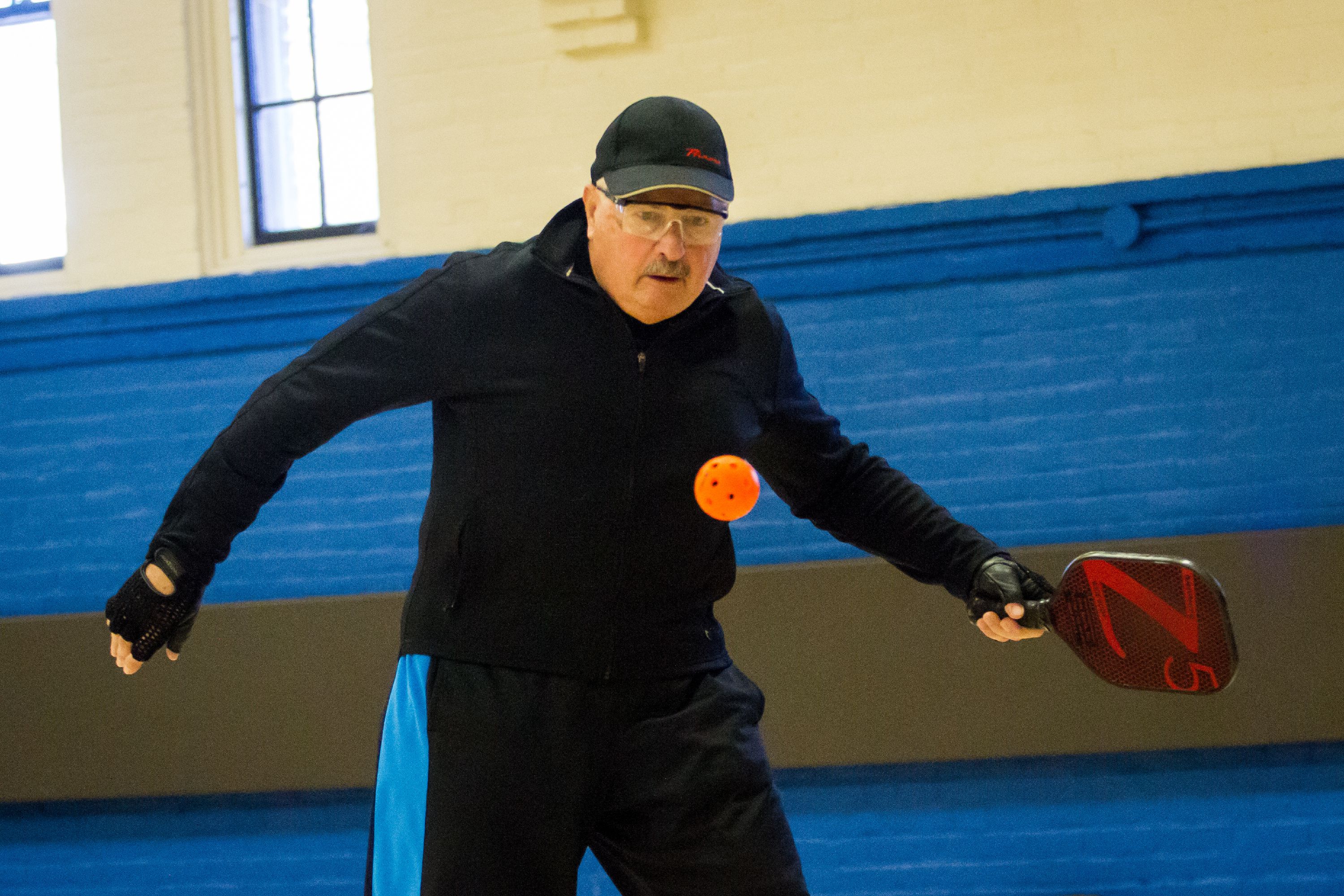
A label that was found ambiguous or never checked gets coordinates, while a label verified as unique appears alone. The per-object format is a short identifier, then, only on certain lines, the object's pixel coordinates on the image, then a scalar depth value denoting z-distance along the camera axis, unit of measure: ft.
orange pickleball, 27.41
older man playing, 27.32
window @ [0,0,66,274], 35.43
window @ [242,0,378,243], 34.09
